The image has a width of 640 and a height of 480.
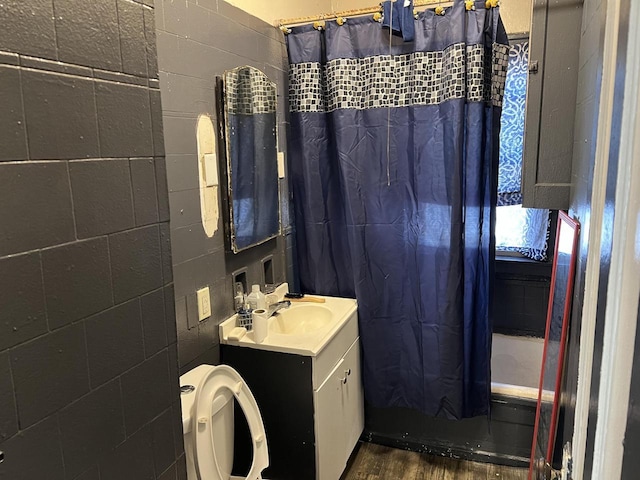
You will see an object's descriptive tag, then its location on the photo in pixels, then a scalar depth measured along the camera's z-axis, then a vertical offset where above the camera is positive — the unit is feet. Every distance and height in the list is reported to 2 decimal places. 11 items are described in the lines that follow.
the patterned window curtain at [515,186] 9.84 -0.51
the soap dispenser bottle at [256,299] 7.52 -2.00
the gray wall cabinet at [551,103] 5.47 +0.63
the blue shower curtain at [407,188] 7.48 -0.41
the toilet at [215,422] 5.28 -2.88
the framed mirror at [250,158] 6.89 +0.10
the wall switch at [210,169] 6.49 -0.05
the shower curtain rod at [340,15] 7.51 +2.34
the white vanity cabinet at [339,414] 6.98 -3.80
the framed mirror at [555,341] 5.02 -1.99
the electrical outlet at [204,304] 6.57 -1.82
